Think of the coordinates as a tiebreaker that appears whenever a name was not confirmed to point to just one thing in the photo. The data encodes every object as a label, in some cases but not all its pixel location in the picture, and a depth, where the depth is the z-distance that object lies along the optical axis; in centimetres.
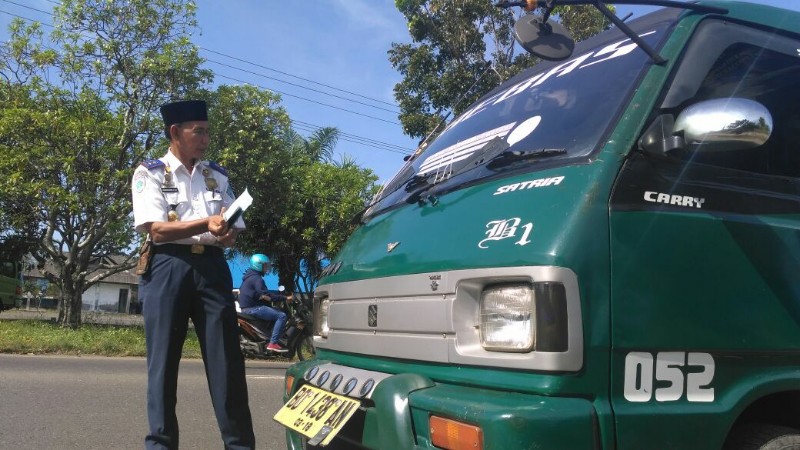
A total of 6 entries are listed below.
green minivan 181
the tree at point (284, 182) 1408
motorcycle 959
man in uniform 279
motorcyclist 950
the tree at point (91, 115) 1194
